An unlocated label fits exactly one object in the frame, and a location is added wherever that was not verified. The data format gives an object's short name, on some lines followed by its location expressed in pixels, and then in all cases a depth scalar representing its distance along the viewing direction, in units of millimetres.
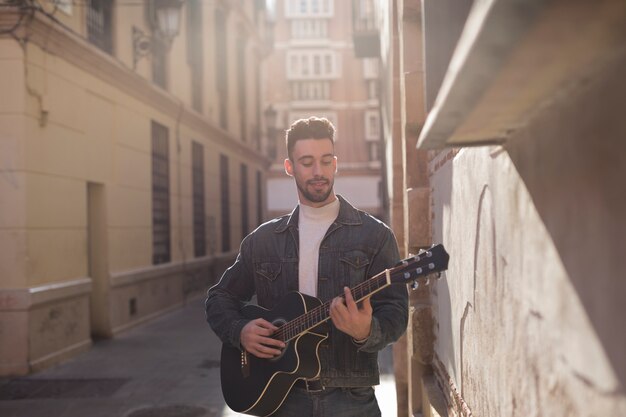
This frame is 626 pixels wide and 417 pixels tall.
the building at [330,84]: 41000
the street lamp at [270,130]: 27094
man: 3070
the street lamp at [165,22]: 12719
